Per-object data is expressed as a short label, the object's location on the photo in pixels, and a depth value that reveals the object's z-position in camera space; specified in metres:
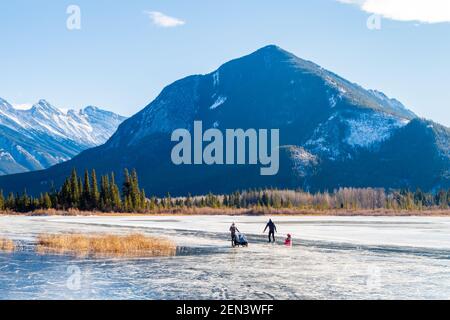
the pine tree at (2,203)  153.75
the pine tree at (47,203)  150.75
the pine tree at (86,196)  154.00
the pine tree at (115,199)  155.88
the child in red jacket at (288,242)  47.28
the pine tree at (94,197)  154.41
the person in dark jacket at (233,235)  45.44
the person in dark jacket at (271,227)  50.91
